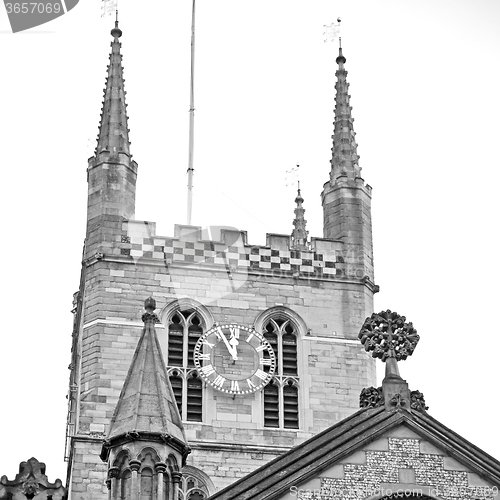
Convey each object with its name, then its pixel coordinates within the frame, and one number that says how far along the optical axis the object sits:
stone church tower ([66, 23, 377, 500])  43.44
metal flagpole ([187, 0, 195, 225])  50.12
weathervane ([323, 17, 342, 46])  50.62
